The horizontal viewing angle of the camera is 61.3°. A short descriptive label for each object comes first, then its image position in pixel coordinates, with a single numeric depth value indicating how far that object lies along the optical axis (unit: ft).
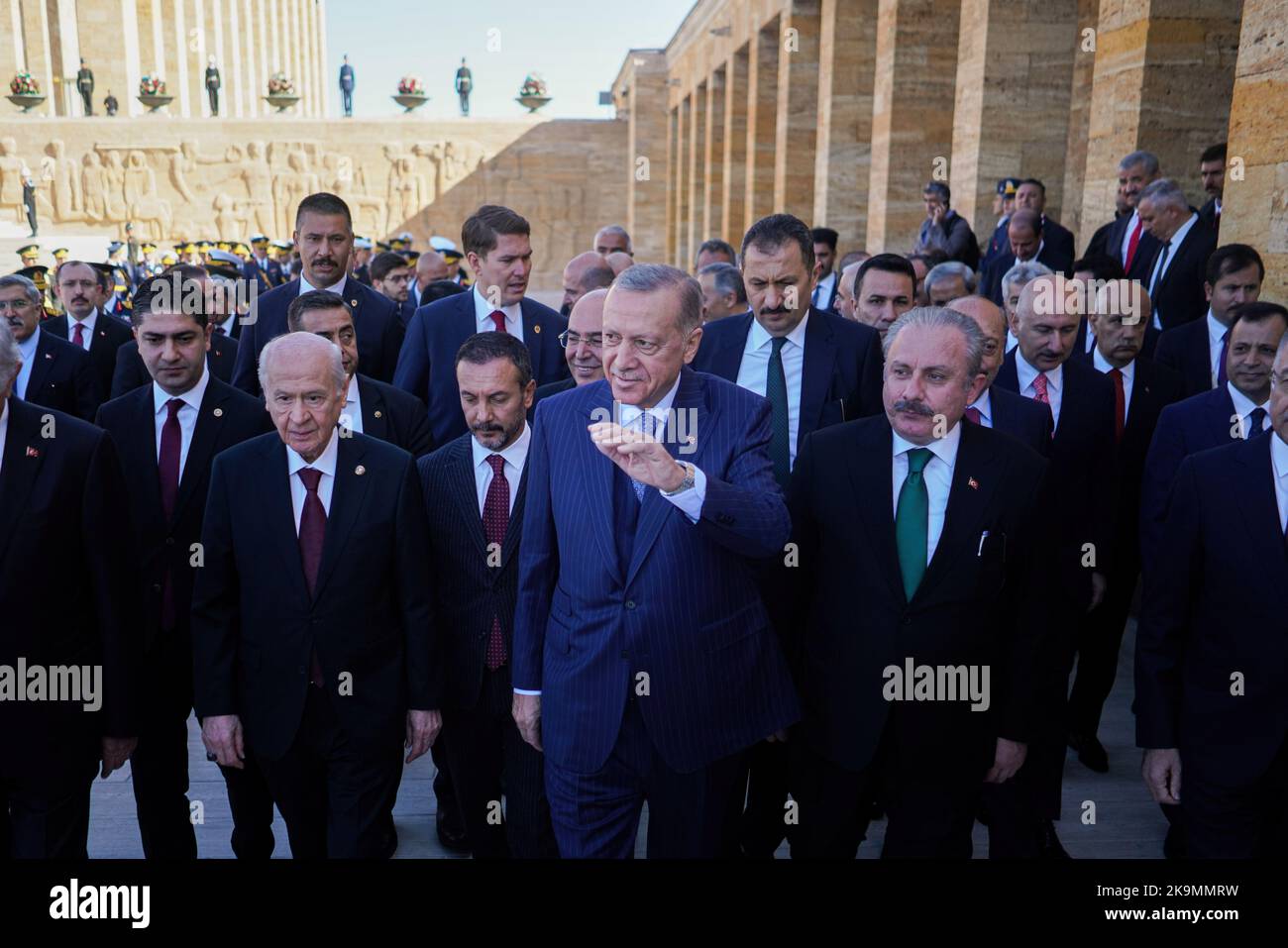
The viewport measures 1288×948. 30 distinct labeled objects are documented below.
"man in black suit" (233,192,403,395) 18.70
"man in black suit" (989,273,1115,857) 13.25
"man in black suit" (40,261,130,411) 26.16
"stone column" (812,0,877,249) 50.55
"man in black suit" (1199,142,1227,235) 25.21
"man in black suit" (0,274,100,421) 20.17
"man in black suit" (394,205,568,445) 17.43
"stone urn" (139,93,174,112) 127.34
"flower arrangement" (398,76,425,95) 123.13
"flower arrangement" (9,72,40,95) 119.75
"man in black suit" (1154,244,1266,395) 19.17
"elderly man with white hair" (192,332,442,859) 11.21
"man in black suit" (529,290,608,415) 14.47
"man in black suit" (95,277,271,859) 13.01
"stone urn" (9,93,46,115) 119.96
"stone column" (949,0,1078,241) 35.40
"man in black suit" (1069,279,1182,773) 17.28
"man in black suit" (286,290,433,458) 14.84
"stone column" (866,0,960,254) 42.52
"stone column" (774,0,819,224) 57.62
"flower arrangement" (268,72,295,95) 129.58
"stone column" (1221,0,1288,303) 20.85
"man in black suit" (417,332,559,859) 12.26
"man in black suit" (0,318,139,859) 10.52
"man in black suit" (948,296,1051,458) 13.12
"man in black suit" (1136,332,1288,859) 10.57
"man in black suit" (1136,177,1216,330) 23.89
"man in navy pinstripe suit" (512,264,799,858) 9.39
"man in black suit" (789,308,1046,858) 10.46
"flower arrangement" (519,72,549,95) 128.36
